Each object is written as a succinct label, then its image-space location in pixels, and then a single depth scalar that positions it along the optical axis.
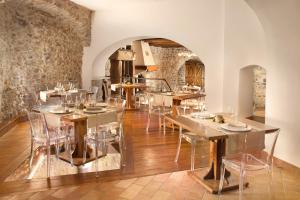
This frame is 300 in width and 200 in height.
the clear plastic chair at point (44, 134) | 4.04
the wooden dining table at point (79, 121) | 4.16
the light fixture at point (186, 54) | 14.27
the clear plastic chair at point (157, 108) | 6.40
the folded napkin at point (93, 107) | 4.44
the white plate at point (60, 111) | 4.26
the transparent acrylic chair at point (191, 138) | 4.05
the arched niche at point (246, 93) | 6.12
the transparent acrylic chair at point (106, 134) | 4.21
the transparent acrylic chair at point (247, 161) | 3.01
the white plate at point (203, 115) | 3.94
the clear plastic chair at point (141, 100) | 8.48
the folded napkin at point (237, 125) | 3.40
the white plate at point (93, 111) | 4.31
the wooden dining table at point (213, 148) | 3.34
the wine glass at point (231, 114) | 3.92
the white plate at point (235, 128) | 3.27
